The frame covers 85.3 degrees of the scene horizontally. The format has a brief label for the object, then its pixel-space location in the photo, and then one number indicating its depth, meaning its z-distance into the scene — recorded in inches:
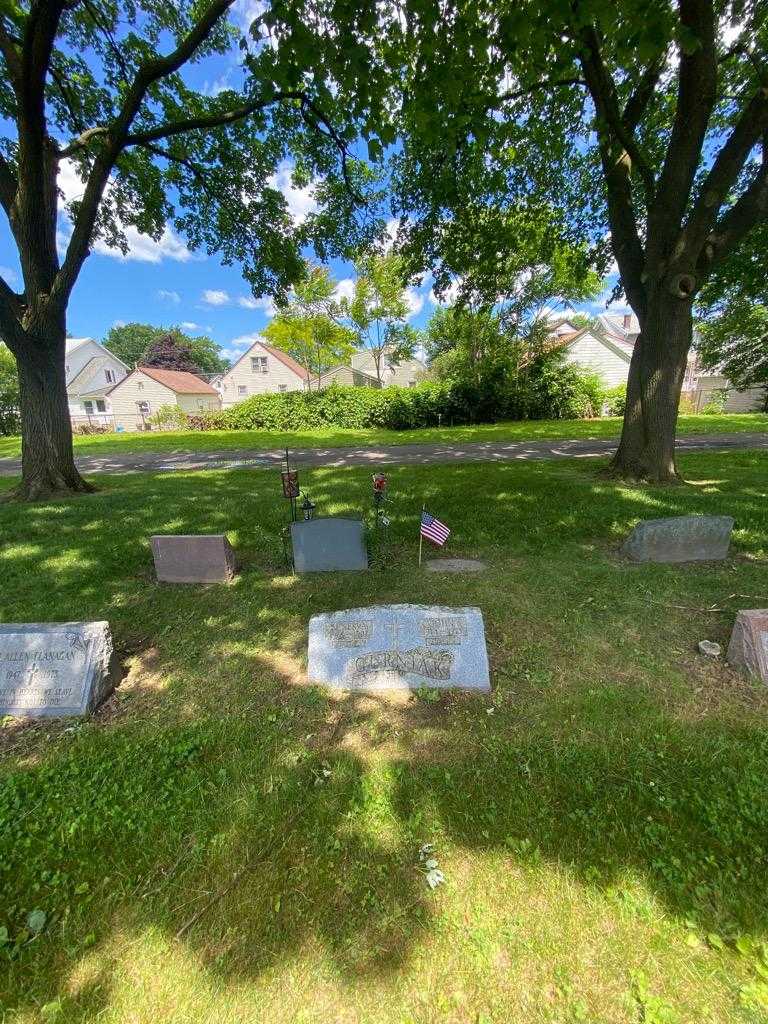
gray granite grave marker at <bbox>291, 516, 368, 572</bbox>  182.9
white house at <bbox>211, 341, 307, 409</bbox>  1498.5
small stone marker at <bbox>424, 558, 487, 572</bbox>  186.5
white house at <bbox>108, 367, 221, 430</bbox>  1469.0
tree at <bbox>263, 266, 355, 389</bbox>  1003.3
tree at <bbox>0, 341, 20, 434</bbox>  1054.4
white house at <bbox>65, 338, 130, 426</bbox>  1505.9
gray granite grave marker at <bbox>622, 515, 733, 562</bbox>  182.4
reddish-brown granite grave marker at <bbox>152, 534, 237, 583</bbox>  178.4
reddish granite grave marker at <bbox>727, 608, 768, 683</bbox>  116.0
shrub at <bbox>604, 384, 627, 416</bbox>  842.8
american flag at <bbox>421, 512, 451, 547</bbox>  173.5
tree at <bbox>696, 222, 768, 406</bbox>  775.1
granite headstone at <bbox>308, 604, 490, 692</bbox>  121.5
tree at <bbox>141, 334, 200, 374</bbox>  2556.6
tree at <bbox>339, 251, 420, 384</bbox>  985.5
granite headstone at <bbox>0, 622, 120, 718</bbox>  113.0
